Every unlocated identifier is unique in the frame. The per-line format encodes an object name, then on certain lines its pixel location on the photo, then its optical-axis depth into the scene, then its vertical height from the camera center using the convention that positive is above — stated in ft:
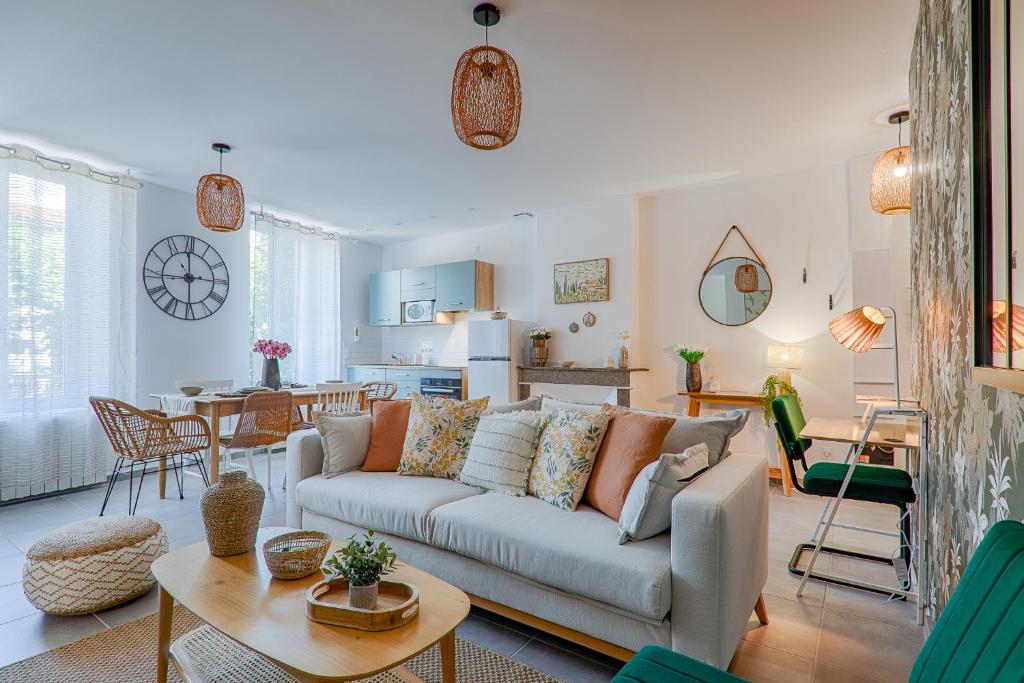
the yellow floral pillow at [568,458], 7.52 -1.68
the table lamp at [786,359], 14.88 -0.44
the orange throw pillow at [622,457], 7.12 -1.58
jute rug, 6.11 -3.86
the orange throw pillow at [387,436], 9.56 -1.70
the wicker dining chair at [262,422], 12.55 -1.93
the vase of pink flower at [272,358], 14.28 -0.38
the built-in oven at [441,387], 20.95 -1.75
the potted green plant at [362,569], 4.75 -2.06
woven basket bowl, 5.45 -2.21
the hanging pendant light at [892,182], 10.61 +3.31
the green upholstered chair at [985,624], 2.14 -1.24
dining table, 12.14 -1.52
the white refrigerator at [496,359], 19.36 -0.55
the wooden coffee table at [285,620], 4.15 -2.46
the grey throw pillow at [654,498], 6.20 -1.83
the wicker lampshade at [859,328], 9.26 +0.27
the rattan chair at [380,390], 16.27 -1.45
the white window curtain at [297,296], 19.66 +1.94
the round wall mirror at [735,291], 16.12 +1.64
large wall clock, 16.49 +2.19
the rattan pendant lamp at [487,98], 7.43 +3.57
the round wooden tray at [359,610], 4.55 -2.38
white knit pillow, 8.19 -1.75
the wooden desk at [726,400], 15.28 -1.69
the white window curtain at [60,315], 13.19 +0.81
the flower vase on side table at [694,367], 16.52 -0.73
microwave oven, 22.56 +1.38
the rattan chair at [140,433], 11.28 -1.96
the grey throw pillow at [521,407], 9.59 -1.15
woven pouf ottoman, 7.38 -3.21
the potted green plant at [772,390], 14.58 -1.29
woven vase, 6.04 -1.97
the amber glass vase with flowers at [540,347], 19.48 -0.11
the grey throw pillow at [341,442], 9.37 -1.77
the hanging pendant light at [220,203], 12.35 +3.37
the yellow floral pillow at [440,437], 9.11 -1.64
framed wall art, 18.49 +2.23
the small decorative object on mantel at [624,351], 17.67 -0.24
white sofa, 5.58 -2.55
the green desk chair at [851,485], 8.02 -2.23
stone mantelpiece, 17.44 -1.17
